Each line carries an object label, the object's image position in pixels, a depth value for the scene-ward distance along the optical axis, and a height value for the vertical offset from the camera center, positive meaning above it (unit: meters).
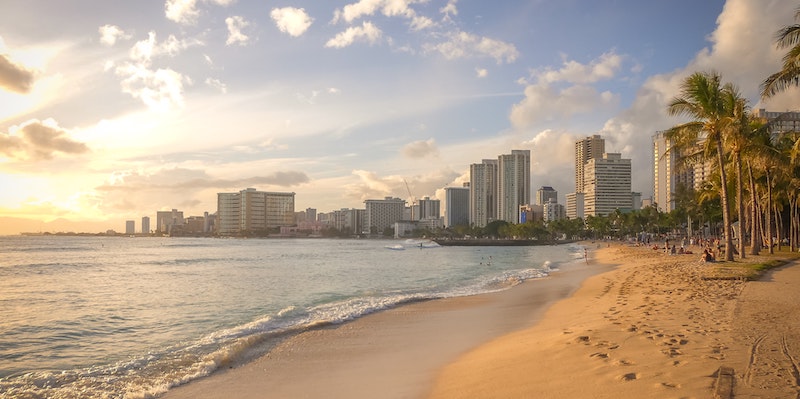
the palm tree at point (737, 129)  23.33 +4.27
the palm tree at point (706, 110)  24.20 +5.37
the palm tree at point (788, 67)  15.00 +4.58
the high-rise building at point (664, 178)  166.57 +14.23
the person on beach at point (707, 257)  25.99 -1.96
